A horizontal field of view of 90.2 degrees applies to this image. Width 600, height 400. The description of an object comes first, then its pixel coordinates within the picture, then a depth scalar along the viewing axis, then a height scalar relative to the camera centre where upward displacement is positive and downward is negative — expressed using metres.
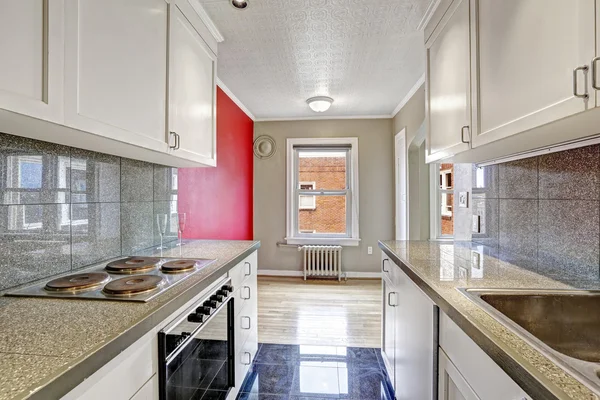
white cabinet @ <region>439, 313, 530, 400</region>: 0.69 -0.45
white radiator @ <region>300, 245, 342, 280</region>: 4.27 -0.81
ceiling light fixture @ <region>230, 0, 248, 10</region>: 1.74 +1.18
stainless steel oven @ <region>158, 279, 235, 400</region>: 0.95 -0.57
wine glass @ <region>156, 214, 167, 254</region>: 1.89 -0.13
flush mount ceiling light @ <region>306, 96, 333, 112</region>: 3.43 +1.17
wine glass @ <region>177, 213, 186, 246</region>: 1.87 -0.10
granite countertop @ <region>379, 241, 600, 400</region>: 0.56 -0.30
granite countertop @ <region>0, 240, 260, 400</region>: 0.55 -0.32
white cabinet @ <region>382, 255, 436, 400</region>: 1.17 -0.64
